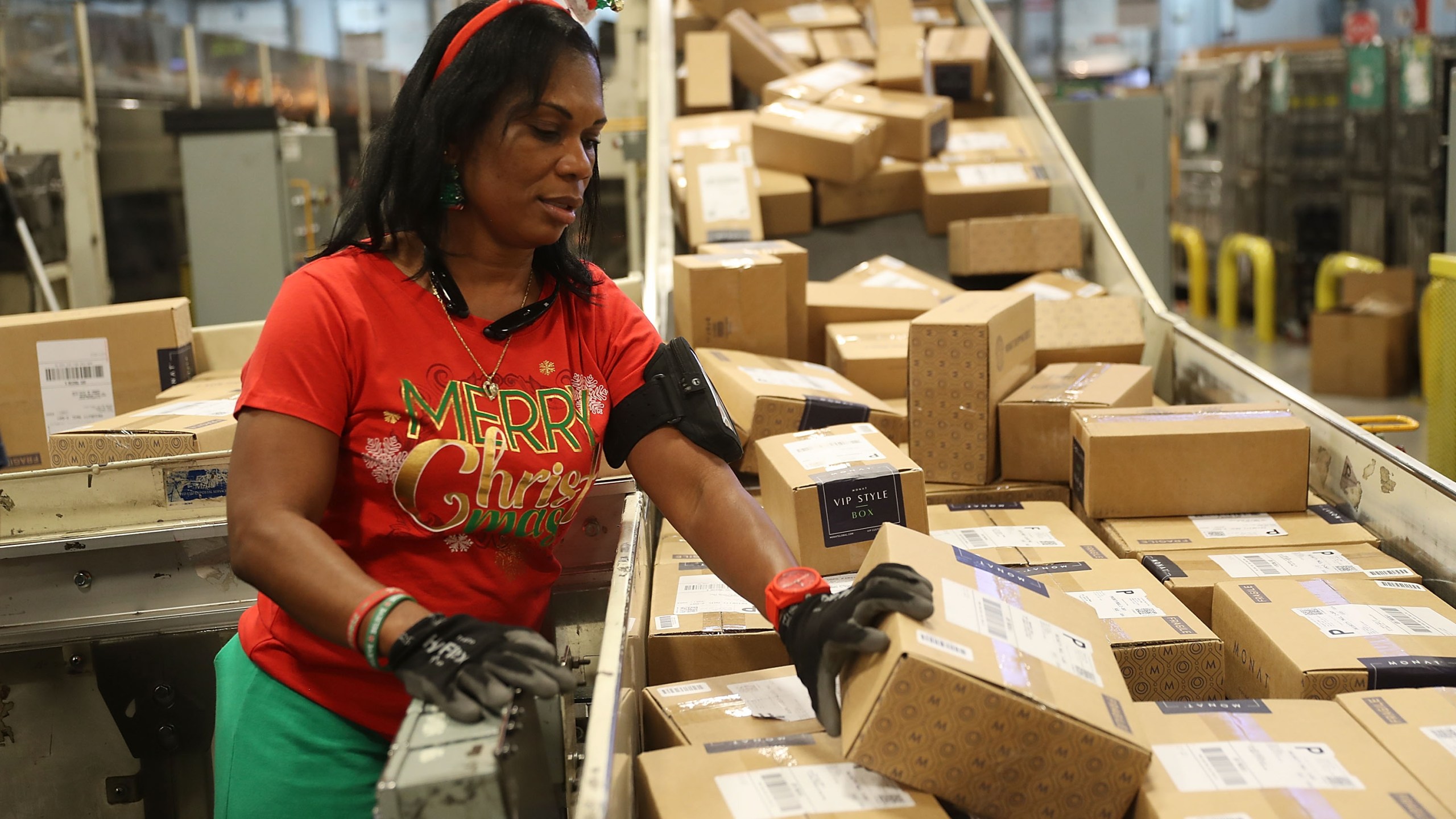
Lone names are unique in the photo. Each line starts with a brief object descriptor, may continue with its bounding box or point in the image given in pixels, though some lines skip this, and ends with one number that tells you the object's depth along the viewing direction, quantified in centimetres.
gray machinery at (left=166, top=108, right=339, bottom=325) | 496
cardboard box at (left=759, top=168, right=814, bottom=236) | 429
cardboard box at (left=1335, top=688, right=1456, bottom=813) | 140
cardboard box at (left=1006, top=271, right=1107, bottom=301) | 383
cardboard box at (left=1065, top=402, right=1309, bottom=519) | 238
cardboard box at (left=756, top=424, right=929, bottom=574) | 212
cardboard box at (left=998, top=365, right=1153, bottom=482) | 266
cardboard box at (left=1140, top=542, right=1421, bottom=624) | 206
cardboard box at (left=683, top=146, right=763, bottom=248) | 396
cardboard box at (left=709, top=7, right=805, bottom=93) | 524
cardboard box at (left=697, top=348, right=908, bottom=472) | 263
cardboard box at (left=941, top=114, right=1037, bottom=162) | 467
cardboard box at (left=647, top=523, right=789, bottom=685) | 190
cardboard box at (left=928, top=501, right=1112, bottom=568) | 225
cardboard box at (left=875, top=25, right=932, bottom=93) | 489
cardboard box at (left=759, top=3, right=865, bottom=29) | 574
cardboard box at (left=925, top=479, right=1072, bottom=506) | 266
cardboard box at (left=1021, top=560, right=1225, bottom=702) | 181
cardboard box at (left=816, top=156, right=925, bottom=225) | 445
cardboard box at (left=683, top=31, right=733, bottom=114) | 505
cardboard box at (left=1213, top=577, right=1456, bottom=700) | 168
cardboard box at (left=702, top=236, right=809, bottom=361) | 330
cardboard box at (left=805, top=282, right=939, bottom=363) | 346
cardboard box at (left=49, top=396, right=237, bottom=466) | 215
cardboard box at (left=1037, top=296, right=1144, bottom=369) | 320
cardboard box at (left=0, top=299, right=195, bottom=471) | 257
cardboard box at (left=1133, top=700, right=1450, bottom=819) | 132
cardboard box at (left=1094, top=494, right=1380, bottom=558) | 224
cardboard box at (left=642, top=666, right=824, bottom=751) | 156
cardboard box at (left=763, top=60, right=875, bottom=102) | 479
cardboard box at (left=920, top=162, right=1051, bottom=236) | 439
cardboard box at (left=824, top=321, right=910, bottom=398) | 314
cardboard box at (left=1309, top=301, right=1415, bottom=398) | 639
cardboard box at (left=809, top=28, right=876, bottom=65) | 539
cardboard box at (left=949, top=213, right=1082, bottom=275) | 415
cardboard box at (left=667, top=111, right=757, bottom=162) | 459
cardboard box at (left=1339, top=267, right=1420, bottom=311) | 662
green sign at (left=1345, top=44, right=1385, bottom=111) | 744
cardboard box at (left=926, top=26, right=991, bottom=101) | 519
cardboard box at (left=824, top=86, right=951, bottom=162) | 450
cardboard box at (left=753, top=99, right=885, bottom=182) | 428
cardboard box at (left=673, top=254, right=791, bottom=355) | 307
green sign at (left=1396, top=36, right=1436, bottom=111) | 696
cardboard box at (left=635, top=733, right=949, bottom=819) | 130
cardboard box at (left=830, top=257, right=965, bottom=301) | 390
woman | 136
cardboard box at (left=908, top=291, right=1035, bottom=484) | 260
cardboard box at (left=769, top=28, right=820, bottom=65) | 544
